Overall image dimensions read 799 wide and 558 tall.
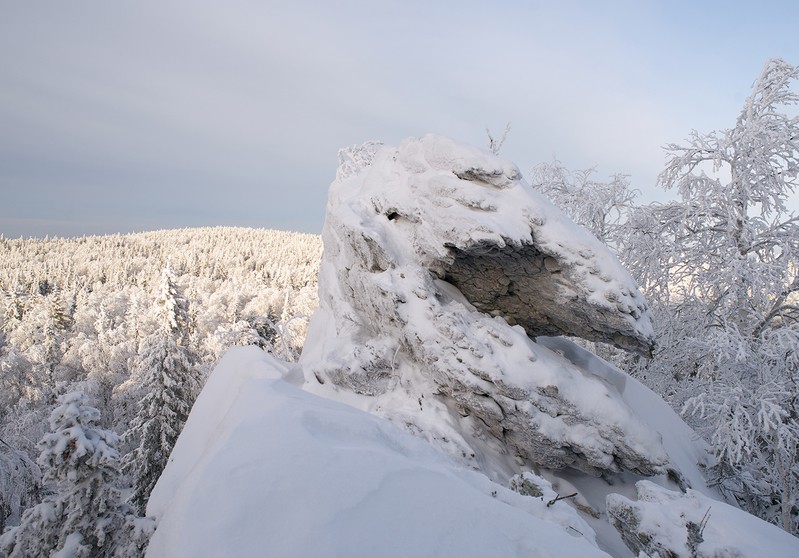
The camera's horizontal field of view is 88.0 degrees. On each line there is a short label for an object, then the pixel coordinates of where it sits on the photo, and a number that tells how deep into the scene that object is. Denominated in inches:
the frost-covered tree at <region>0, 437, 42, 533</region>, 325.4
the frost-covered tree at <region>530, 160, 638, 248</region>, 550.6
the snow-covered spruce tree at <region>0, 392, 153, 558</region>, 196.5
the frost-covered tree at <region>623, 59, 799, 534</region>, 324.8
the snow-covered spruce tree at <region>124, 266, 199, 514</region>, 640.4
